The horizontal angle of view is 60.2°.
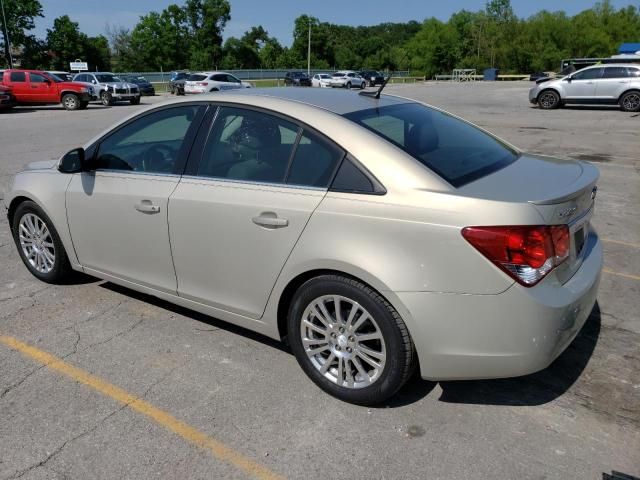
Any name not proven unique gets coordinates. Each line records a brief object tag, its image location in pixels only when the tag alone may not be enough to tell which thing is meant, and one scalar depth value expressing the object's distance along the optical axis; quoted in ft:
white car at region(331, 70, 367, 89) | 160.07
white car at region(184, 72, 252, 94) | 106.83
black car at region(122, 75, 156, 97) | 122.62
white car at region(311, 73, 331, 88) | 158.30
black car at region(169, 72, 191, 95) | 118.29
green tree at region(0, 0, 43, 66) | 217.09
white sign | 158.21
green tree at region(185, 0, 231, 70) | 318.24
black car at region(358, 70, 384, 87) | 201.77
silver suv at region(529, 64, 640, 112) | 67.92
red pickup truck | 83.92
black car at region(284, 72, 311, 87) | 166.08
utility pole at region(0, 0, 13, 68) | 183.52
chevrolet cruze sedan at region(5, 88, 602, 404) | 8.27
